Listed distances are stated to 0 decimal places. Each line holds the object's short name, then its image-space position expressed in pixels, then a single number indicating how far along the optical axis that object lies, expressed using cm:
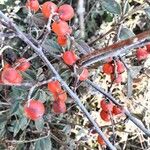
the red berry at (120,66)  17
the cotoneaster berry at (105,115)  19
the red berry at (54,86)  16
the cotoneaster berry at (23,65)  16
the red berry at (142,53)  18
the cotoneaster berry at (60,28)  15
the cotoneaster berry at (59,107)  18
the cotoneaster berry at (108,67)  17
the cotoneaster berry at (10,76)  15
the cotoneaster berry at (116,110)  18
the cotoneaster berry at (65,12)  16
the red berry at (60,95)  17
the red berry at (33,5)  17
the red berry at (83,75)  17
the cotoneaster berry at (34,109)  15
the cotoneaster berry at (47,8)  16
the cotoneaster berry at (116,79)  18
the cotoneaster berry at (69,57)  16
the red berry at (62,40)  16
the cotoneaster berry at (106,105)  18
